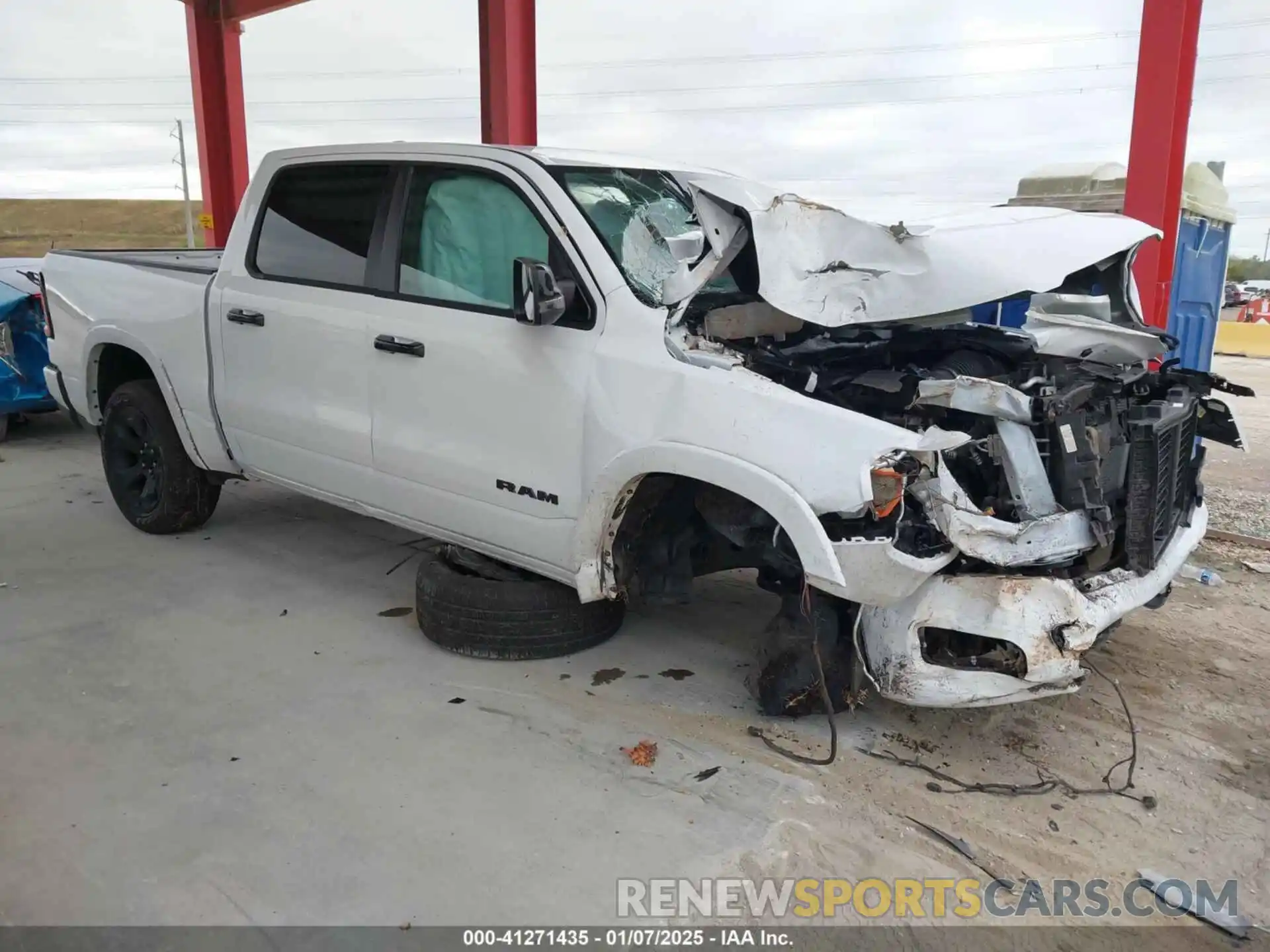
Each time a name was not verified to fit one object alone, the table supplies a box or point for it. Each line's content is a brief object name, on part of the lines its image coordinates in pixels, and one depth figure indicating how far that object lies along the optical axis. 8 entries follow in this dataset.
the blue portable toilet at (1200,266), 6.79
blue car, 7.53
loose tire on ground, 3.88
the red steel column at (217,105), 12.80
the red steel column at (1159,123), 5.63
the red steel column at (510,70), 8.85
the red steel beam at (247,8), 11.88
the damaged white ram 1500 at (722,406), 2.99
